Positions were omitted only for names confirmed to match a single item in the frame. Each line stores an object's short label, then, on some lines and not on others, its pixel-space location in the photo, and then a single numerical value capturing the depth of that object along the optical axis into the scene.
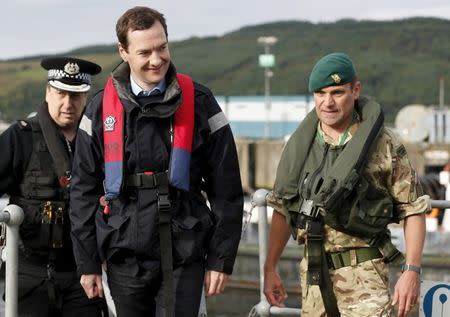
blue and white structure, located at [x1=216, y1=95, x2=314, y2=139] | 80.69
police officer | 6.11
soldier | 5.32
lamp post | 76.88
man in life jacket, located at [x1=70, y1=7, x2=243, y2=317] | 5.00
